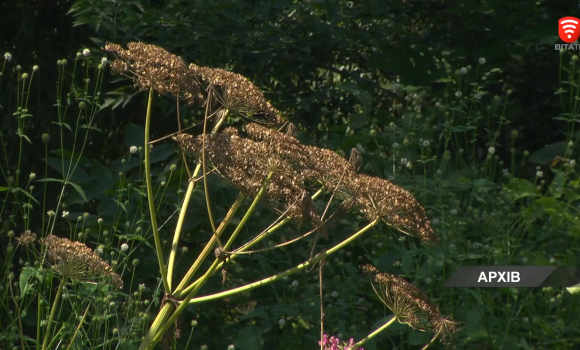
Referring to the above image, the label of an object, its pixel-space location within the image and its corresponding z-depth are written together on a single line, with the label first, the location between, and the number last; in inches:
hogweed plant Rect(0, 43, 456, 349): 148.2
